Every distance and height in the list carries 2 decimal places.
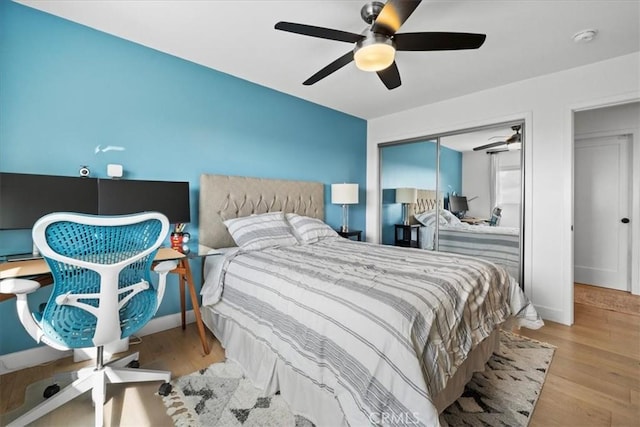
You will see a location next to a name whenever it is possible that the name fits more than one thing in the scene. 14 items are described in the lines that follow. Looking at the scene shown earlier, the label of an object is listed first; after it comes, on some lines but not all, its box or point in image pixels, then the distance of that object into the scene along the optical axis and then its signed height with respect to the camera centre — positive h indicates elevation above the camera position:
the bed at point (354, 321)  1.13 -0.59
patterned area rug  1.50 -1.14
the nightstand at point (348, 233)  3.85 -0.31
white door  3.84 +0.00
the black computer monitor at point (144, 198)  2.10 +0.10
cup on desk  2.31 -0.27
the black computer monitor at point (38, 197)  1.76 +0.09
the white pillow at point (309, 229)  2.99 -0.20
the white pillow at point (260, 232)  2.55 -0.21
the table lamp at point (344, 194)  3.82 +0.24
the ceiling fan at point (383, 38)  1.69 +1.12
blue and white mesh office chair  1.25 -0.38
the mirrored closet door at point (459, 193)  3.24 +0.25
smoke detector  2.19 +1.44
